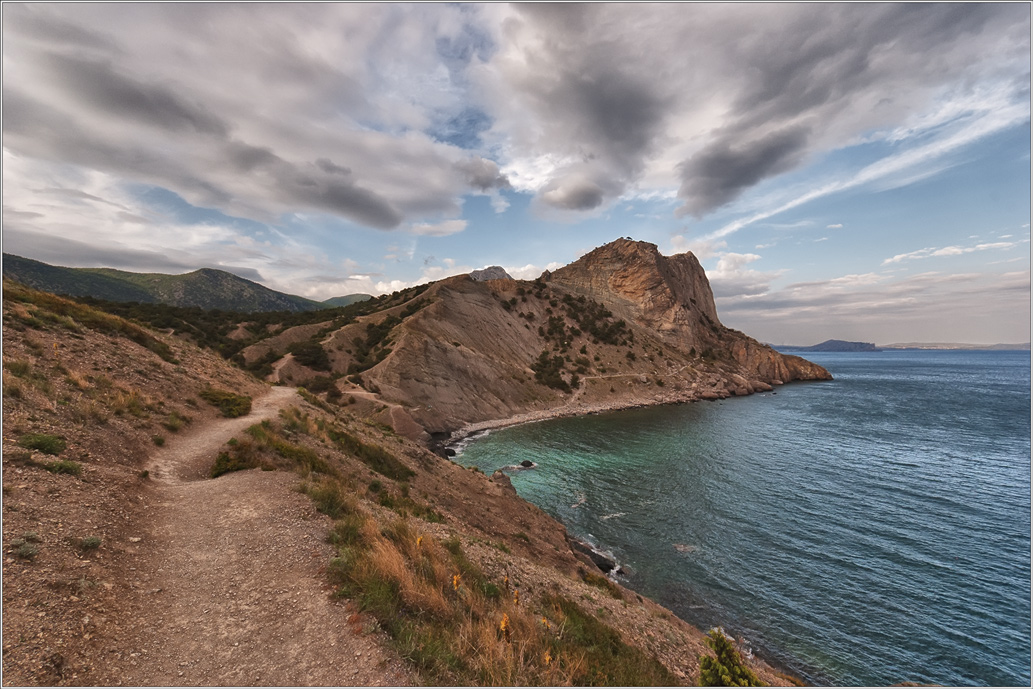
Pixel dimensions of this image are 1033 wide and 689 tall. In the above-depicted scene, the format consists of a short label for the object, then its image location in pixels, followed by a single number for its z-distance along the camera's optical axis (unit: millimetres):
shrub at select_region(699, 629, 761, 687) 8141
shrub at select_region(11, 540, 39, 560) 5902
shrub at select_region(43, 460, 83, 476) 8266
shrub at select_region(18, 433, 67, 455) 8672
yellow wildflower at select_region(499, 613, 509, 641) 6885
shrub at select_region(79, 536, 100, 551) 6695
